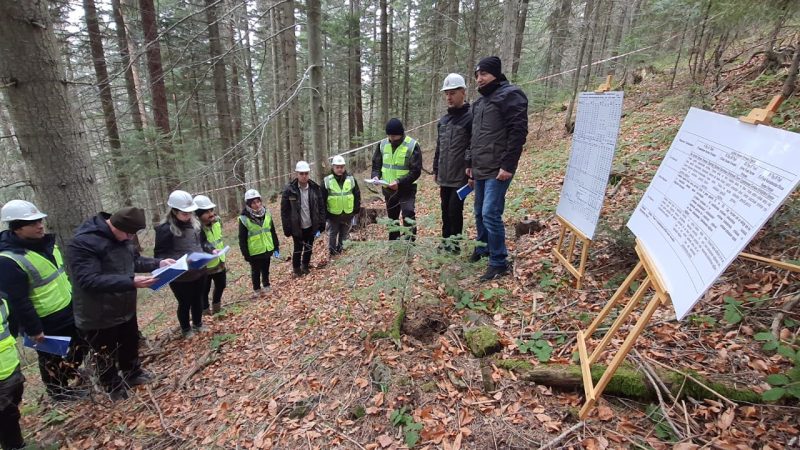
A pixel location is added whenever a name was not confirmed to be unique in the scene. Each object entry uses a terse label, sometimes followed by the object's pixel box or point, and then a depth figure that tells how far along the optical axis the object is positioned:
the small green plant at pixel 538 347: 3.18
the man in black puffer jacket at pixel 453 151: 4.62
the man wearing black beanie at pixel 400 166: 5.84
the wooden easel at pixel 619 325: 2.16
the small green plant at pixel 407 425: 2.72
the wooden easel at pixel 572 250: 3.74
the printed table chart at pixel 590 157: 3.51
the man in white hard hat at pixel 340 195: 6.70
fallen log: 2.48
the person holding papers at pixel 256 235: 5.96
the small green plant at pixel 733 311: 2.88
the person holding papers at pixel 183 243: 4.63
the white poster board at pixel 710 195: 1.63
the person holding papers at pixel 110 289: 3.51
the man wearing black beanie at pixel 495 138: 3.96
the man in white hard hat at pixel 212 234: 5.32
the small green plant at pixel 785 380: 2.25
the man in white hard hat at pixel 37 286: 3.48
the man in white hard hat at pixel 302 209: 6.48
